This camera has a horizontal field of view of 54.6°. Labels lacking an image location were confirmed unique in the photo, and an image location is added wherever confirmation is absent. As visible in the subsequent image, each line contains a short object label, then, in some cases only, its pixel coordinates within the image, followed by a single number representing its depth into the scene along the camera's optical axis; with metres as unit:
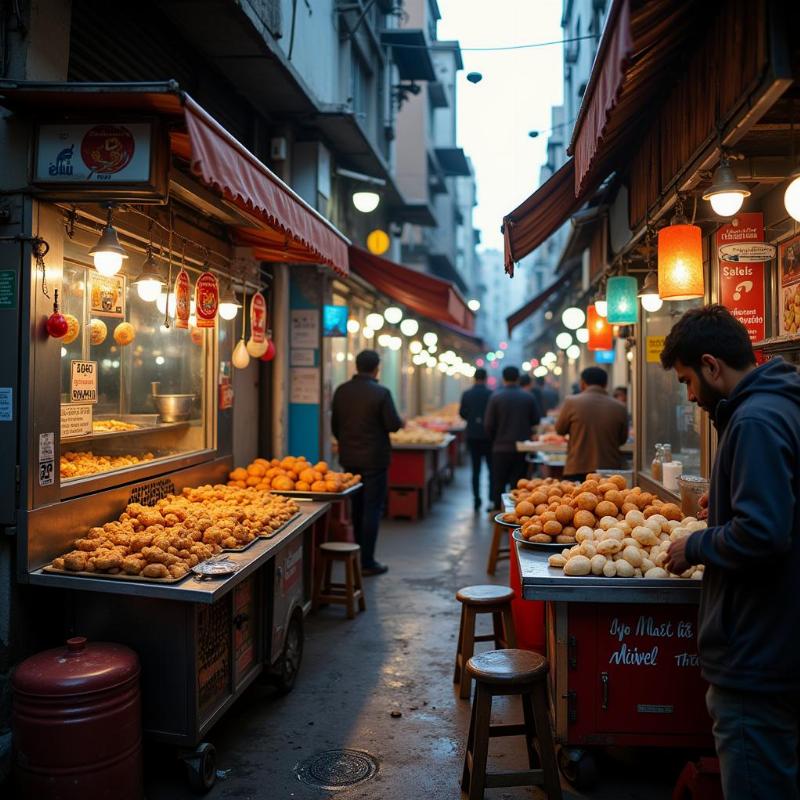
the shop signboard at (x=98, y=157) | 4.25
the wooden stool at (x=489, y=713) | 3.79
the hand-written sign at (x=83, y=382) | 5.10
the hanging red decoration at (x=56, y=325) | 4.41
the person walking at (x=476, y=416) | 14.74
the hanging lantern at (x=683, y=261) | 4.98
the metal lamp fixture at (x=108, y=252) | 4.44
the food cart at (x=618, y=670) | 4.11
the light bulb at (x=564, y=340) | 16.02
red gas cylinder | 3.65
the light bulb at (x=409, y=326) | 16.59
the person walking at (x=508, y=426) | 12.32
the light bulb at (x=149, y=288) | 5.18
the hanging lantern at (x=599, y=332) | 9.67
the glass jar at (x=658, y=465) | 6.51
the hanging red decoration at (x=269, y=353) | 8.30
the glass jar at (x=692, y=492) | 5.04
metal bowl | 6.83
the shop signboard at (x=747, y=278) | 4.83
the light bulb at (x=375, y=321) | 14.43
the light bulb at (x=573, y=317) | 12.12
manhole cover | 4.31
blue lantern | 7.38
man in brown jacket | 8.92
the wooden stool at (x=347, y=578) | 7.34
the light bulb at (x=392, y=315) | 15.05
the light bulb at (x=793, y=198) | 3.44
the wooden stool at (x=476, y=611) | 5.33
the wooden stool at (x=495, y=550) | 9.09
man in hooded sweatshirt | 2.60
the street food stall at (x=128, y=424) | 4.23
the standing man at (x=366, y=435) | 8.81
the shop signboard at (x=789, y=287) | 4.41
